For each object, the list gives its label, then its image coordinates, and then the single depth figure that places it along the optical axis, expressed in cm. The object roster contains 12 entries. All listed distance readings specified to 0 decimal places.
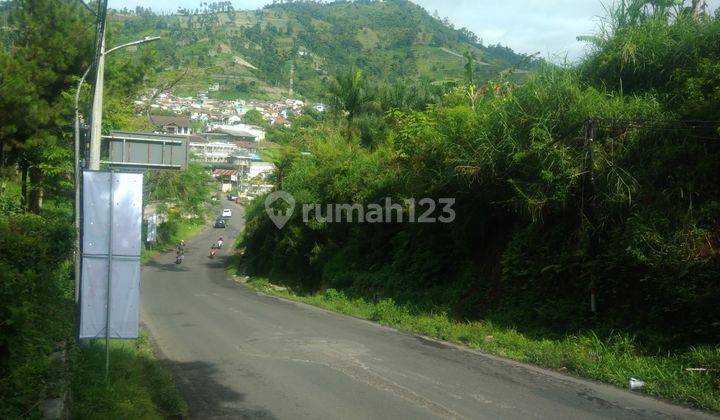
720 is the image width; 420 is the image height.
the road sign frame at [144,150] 1424
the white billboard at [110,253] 742
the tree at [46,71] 2050
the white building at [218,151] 10234
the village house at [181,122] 6906
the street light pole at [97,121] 1099
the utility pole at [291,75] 15838
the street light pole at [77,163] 1023
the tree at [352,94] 3428
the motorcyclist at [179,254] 4253
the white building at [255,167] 8652
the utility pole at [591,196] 1213
